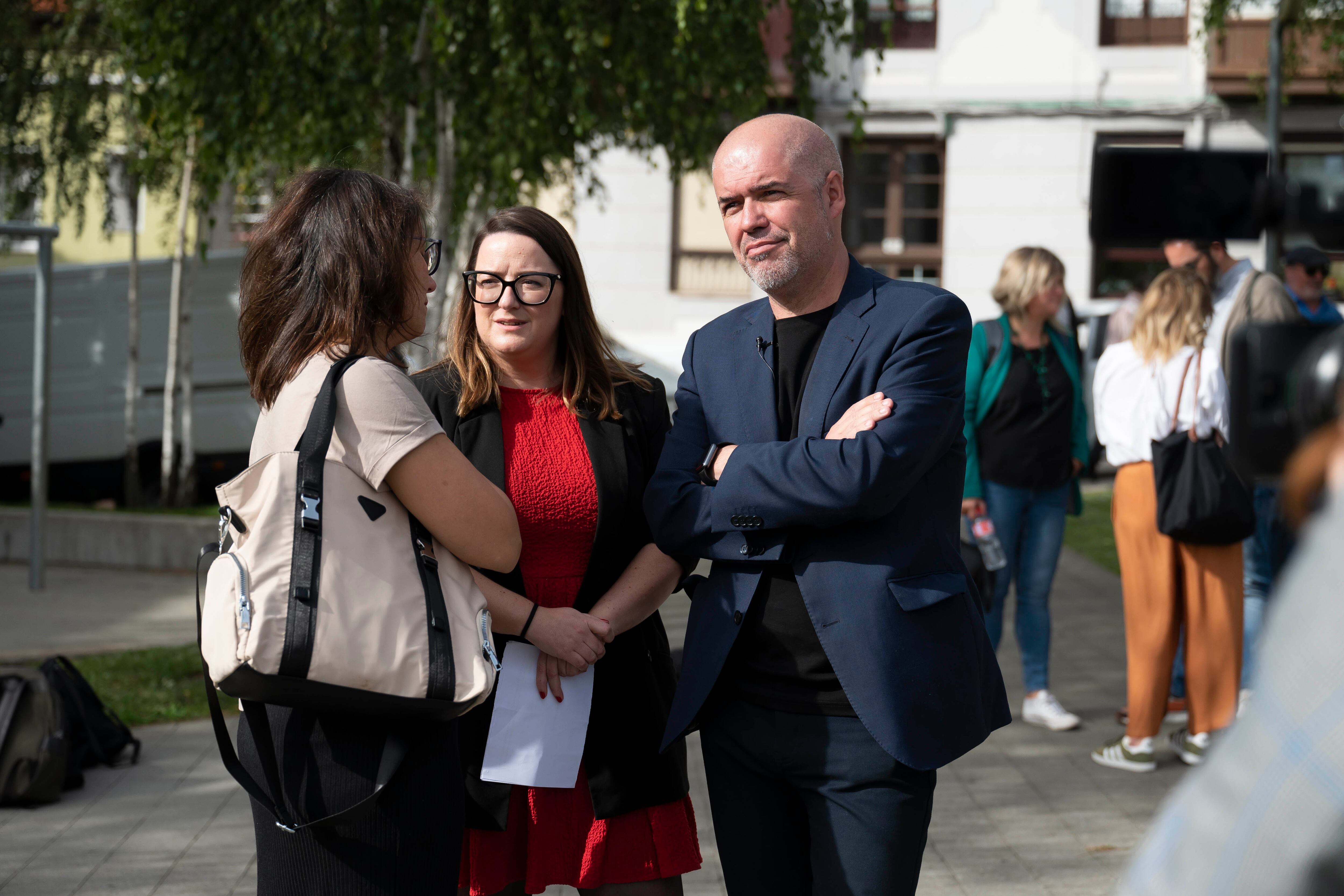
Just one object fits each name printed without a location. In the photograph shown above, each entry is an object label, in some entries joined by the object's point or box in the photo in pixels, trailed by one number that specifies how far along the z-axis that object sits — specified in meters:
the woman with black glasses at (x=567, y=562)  2.72
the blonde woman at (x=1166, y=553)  5.38
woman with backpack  2.14
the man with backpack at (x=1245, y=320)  5.84
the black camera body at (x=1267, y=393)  1.15
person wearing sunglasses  7.68
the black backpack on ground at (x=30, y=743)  4.86
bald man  2.39
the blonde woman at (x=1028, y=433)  5.92
